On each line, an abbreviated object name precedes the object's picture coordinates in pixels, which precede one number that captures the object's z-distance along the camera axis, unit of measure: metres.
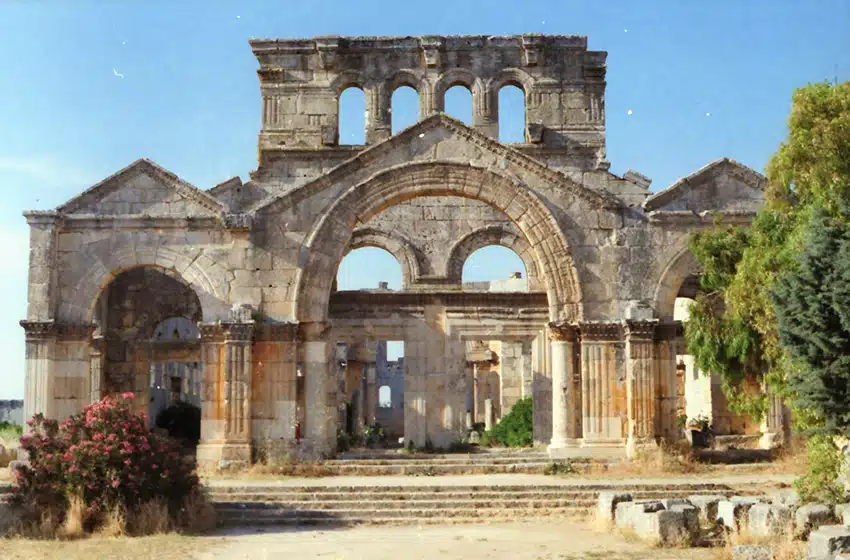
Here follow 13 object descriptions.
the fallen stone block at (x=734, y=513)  13.97
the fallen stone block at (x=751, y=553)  12.17
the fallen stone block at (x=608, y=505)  15.35
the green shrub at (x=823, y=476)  14.59
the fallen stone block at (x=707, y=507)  14.95
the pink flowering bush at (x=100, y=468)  14.92
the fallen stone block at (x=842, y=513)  13.45
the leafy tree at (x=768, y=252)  14.93
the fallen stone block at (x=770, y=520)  13.38
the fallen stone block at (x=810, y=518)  13.49
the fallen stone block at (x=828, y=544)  11.45
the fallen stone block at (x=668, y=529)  13.64
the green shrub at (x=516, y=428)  28.38
